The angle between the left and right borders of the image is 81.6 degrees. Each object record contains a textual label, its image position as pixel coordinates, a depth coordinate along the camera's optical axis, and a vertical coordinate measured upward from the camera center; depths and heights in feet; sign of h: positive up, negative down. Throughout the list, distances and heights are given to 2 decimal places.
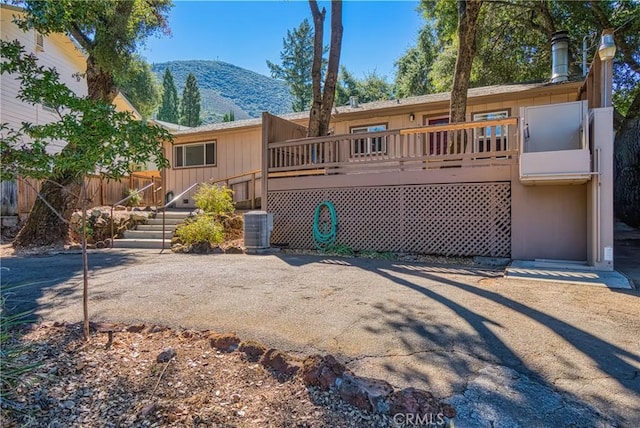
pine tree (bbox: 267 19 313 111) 114.73 +48.28
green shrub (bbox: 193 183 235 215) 30.09 +1.32
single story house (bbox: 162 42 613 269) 18.67 +1.87
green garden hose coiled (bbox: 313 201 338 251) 26.35 -1.06
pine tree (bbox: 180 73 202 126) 143.54 +43.59
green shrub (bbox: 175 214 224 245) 26.37 -1.13
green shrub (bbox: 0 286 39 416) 6.77 -3.11
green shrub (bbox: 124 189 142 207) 41.96 +1.70
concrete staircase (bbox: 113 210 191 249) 29.25 -1.37
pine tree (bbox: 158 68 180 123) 146.92 +45.82
